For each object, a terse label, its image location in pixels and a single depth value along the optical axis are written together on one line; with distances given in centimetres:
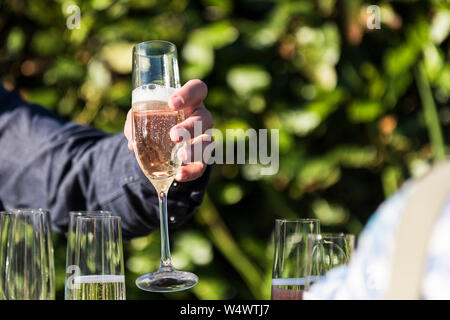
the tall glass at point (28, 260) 109
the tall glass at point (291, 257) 116
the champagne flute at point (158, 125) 117
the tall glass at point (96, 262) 110
